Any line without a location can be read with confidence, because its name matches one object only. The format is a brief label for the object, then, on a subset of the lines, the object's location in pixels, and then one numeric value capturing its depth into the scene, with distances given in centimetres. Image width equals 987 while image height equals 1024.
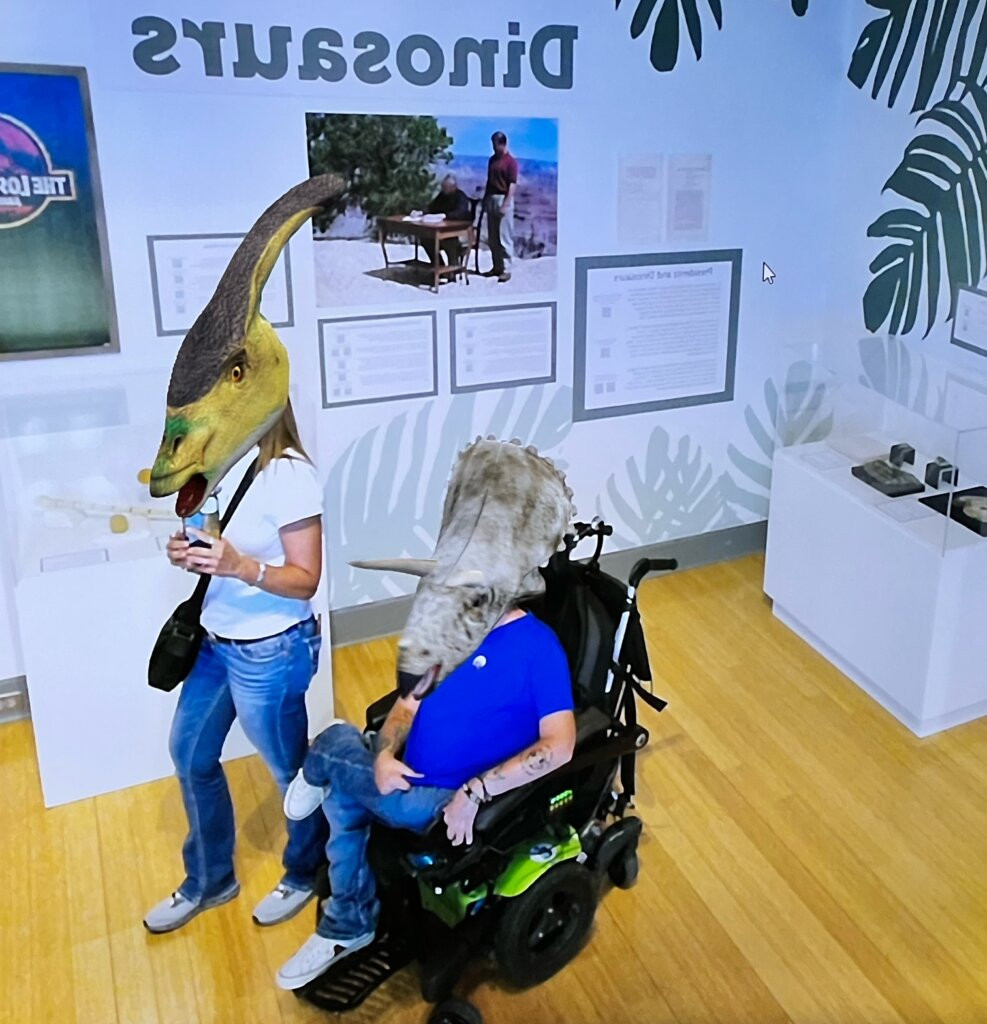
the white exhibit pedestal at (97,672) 271
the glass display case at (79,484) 279
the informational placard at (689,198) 364
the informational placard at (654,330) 369
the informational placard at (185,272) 304
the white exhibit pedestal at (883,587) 310
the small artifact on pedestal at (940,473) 313
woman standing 207
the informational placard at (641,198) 356
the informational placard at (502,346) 351
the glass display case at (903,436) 312
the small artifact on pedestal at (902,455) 332
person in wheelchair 203
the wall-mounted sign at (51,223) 278
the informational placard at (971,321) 341
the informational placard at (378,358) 334
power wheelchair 216
